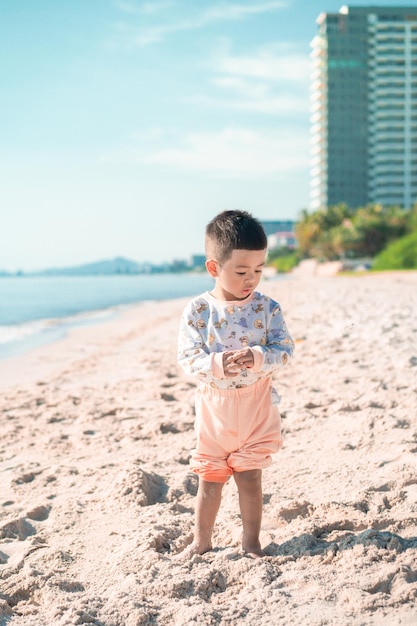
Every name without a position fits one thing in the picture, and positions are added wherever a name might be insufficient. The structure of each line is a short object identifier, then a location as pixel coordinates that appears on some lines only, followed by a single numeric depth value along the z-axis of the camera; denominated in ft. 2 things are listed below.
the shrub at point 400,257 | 112.98
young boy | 8.01
